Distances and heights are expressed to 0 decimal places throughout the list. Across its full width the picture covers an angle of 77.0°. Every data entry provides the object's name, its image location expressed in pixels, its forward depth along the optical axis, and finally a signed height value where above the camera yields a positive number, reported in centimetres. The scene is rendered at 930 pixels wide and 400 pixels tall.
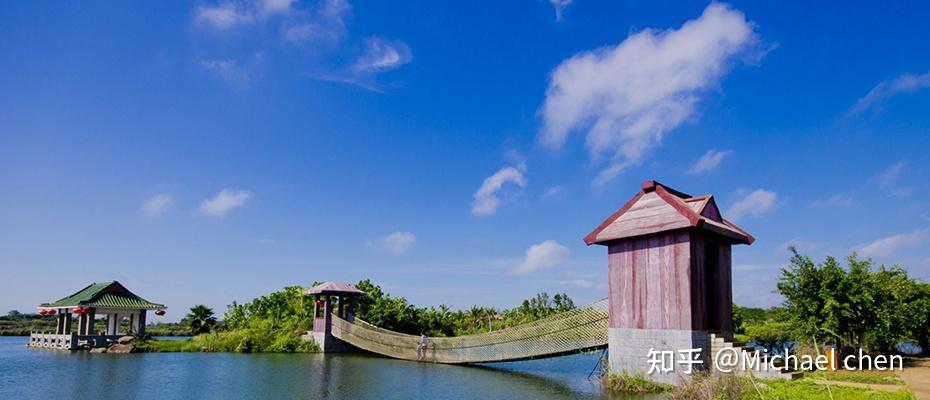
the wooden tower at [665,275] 1205 +19
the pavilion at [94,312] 2659 -158
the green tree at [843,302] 1398 -43
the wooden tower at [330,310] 2525 -129
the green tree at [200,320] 2986 -207
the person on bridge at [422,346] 2088 -231
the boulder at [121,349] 2490 -296
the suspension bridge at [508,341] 1487 -187
